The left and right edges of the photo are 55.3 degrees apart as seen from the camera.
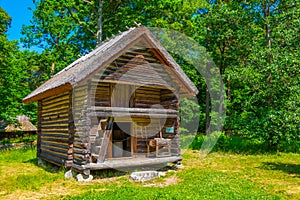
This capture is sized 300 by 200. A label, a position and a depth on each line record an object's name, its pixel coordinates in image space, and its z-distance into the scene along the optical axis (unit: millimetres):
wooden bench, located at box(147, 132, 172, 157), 12375
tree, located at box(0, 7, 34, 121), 22984
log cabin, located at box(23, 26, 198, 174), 10630
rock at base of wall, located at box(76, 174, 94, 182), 10391
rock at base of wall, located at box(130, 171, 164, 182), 10446
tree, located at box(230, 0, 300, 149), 16328
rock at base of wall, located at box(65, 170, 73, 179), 10984
